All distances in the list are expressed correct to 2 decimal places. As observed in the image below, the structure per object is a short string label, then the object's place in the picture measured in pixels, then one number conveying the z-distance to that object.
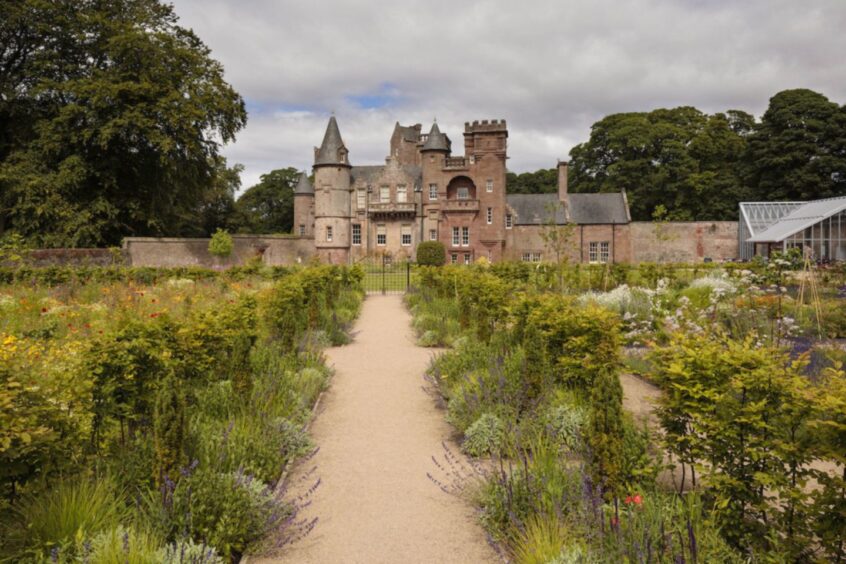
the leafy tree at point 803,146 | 42.62
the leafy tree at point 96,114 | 27.80
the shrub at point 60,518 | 3.36
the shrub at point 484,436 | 5.73
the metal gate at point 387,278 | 26.48
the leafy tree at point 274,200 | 69.62
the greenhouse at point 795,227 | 29.52
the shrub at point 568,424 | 5.59
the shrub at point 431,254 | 41.00
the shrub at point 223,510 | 3.90
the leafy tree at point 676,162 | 47.72
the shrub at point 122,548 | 3.21
